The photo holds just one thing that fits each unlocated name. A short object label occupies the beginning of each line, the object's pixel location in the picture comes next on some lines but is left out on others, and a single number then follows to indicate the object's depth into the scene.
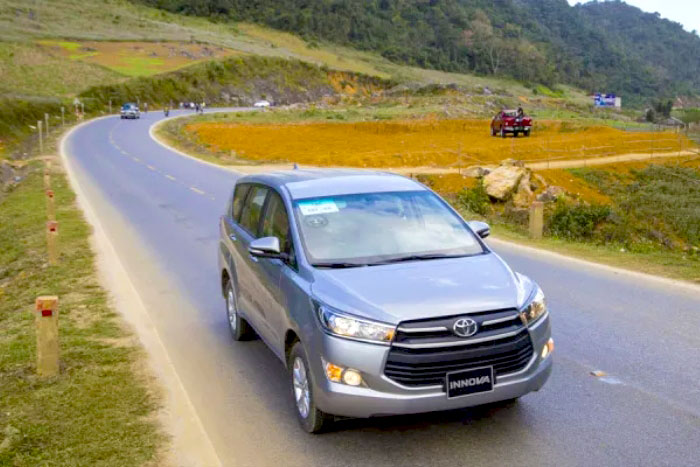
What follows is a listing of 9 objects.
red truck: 48.12
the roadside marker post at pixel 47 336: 6.86
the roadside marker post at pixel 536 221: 15.36
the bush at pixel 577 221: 17.59
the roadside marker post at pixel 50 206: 14.97
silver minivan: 5.01
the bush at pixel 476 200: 21.00
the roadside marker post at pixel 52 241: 12.51
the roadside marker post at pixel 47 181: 17.28
